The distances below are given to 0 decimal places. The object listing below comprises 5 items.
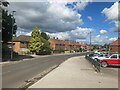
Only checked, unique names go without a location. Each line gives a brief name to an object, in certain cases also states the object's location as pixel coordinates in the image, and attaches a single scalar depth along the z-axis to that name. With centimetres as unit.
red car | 1053
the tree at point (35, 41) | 2902
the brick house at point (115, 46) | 2615
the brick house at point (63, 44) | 4800
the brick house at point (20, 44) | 3429
